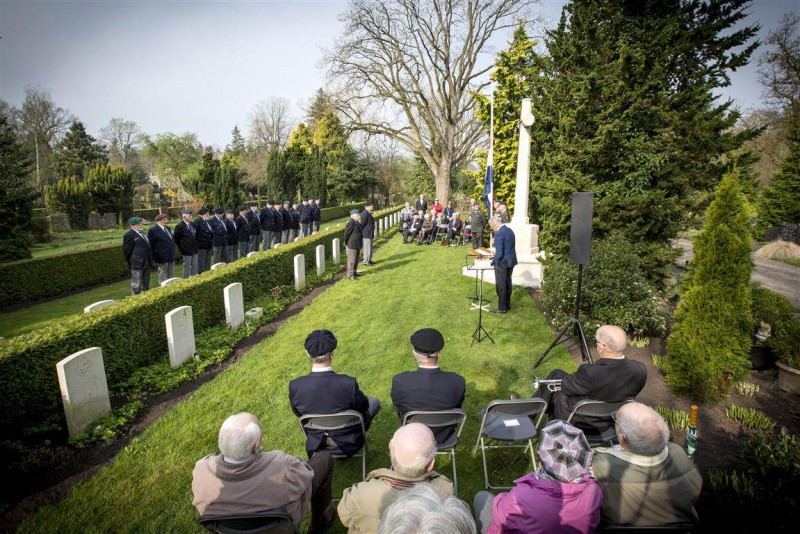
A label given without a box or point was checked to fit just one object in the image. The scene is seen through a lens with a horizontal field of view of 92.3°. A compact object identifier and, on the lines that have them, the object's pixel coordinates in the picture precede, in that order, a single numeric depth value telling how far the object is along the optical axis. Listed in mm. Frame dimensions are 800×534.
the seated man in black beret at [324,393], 3301
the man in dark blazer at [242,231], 13773
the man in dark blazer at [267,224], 16031
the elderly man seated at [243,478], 2293
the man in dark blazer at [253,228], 14656
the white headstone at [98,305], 6066
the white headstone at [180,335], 5961
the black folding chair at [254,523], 2221
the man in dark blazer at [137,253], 8999
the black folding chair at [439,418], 3209
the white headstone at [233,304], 7641
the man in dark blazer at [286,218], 17219
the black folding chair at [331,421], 3162
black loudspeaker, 5852
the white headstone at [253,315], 8282
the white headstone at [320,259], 12860
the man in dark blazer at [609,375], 3514
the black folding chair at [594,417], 3506
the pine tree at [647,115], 8242
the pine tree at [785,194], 20891
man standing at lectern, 7988
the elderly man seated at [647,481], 2307
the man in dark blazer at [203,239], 11281
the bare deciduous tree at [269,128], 62062
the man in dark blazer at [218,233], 11914
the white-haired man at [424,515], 1439
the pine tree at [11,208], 11430
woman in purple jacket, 2062
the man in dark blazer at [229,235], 12672
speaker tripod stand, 5492
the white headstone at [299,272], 10875
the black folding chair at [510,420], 3477
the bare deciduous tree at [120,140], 58144
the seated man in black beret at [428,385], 3340
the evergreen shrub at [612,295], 6504
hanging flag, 13133
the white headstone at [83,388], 4238
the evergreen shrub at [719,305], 4621
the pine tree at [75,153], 36688
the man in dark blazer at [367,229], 12453
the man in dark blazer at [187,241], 10664
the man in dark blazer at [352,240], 11414
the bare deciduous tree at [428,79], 24453
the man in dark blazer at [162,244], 9688
